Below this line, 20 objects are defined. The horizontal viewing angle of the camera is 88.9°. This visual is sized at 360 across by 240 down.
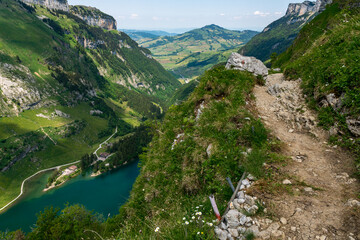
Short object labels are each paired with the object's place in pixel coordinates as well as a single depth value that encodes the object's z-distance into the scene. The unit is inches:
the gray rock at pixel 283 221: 231.9
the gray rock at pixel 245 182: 292.8
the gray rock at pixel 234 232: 234.0
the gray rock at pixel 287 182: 286.2
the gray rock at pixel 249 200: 259.3
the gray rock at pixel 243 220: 239.2
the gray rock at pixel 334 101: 395.9
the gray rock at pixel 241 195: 271.9
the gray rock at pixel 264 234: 225.0
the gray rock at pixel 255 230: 229.2
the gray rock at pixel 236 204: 259.1
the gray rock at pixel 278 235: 219.6
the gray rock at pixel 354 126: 333.1
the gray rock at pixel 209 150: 413.3
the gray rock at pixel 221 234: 234.1
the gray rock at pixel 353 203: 234.1
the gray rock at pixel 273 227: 228.4
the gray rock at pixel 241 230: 233.4
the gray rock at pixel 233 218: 240.7
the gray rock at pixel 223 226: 241.7
